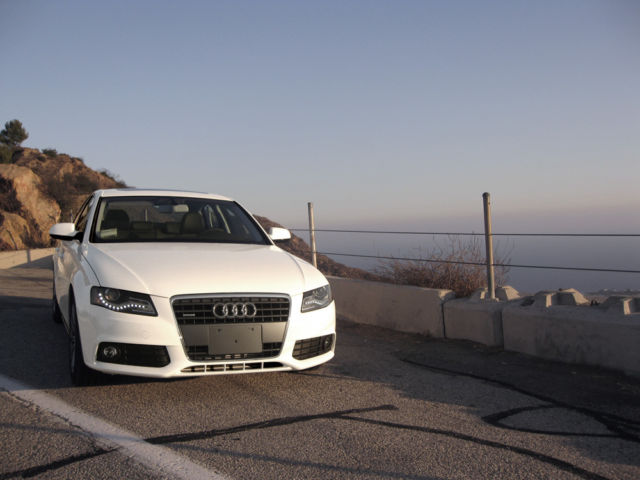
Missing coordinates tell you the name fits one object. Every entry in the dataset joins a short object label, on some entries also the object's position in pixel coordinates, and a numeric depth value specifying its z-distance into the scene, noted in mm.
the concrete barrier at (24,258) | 19562
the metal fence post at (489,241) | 6906
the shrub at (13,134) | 40469
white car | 4250
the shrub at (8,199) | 25219
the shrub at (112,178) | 37581
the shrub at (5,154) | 32562
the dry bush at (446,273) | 8406
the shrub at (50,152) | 38909
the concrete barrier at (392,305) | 7309
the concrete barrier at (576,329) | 5273
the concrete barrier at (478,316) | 6531
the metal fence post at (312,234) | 9688
